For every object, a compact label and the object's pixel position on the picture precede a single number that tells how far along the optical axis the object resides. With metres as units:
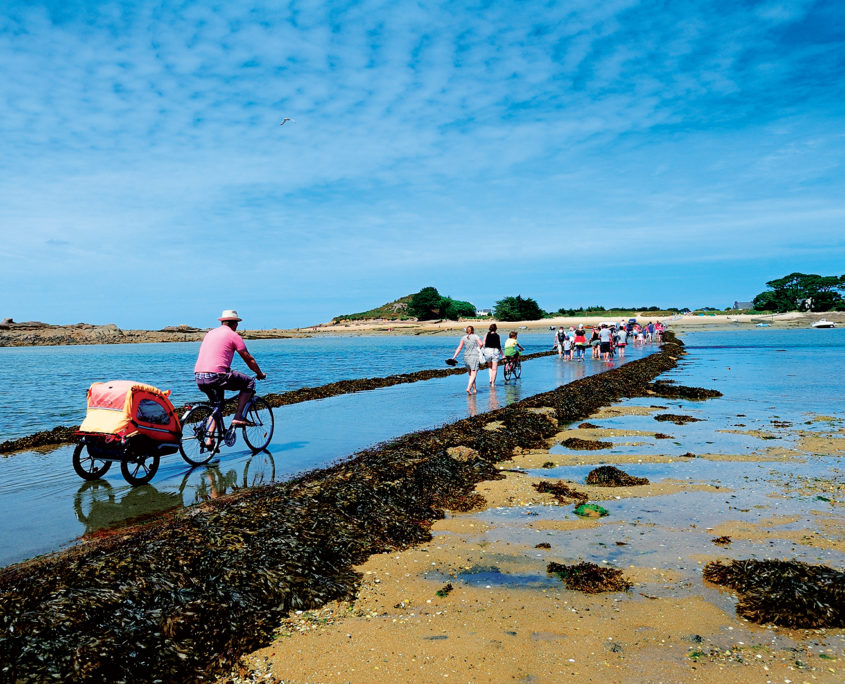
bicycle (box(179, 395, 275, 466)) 8.59
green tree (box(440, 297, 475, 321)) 139.25
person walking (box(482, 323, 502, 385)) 18.82
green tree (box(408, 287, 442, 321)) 139.25
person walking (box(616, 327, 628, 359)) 31.81
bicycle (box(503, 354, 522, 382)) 21.42
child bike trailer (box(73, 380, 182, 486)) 7.16
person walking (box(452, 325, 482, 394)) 17.34
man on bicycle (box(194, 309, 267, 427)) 8.34
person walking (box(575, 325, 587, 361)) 30.09
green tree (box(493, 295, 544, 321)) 115.81
